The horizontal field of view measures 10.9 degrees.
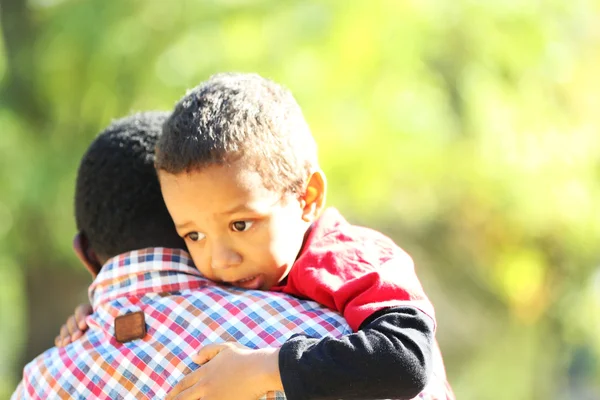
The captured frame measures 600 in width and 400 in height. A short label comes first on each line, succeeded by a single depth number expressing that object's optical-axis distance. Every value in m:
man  2.66
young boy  2.59
